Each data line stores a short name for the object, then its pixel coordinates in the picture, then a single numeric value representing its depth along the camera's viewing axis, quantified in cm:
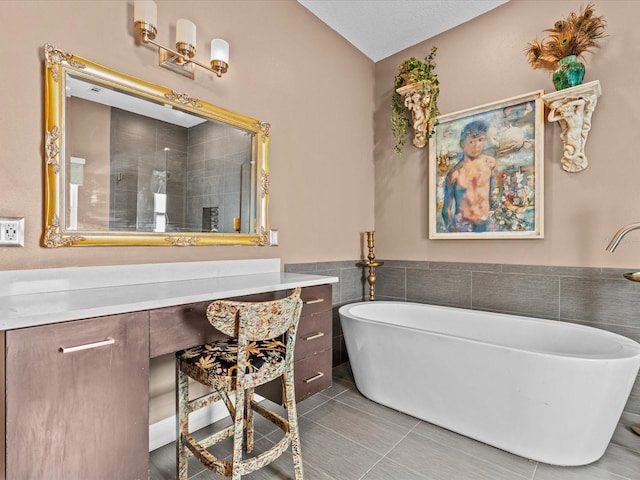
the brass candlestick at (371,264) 304
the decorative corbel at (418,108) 283
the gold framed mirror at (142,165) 149
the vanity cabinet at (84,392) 96
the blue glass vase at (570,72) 221
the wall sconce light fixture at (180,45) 165
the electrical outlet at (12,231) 135
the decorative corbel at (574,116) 219
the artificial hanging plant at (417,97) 281
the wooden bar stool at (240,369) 127
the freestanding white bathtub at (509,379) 157
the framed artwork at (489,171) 246
